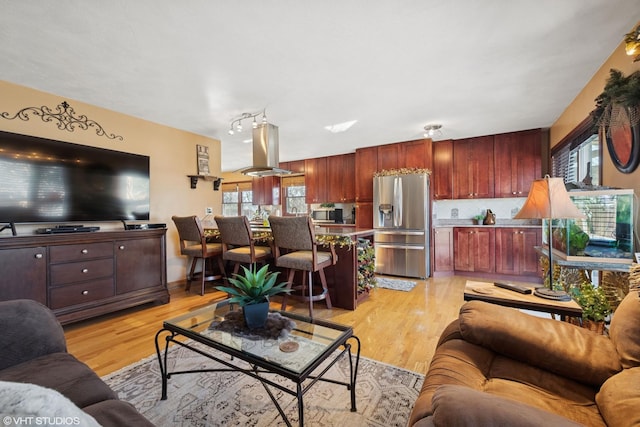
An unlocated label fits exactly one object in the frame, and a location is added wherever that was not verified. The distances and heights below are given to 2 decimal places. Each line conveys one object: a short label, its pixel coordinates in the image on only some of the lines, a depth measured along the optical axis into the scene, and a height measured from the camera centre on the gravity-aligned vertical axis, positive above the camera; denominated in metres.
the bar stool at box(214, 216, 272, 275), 3.24 -0.35
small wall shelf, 4.30 +0.55
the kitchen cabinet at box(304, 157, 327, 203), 6.38 +0.76
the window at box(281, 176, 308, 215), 7.02 +0.43
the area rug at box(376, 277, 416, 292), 3.95 -1.13
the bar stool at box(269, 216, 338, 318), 2.72 -0.40
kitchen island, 3.06 -0.68
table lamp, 1.64 +0.02
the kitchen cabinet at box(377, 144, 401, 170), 5.05 +1.02
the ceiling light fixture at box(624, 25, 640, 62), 1.53 +0.92
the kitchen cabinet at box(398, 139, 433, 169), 4.77 +1.00
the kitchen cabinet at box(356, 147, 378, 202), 5.32 +0.80
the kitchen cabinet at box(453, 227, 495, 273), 4.48 -0.67
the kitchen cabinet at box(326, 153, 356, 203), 5.97 +0.74
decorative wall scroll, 2.75 +1.05
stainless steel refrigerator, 4.51 -0.24
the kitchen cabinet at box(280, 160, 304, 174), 6.73 +1.16
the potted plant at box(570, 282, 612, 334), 1.78 -0.66
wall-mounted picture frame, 4.39 +0.87
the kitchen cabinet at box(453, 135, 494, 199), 4.61 +0.72
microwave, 6.25 -0.09
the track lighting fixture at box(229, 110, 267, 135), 3.51 +1.26
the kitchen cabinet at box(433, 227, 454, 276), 4.73 -0.67
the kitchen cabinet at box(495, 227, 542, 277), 4.20 -0.66
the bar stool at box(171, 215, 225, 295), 3.56 -0.43
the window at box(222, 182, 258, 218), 7.94 +0.40
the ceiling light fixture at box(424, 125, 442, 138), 4.09 +1.24
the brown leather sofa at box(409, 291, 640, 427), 0.66 -0.57
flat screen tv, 2.61 +0.35
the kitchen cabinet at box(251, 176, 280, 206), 7.29 +0.58
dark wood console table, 2.37 -0.57
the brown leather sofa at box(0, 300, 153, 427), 0.90 -0.64
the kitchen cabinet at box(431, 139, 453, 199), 4.88 +0.72
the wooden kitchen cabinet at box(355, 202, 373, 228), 5.38 -0.07
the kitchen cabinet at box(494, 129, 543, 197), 4.31 +0.77
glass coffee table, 1.18 -0.67
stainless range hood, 3.84 +0.91
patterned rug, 1.44 -1.10
